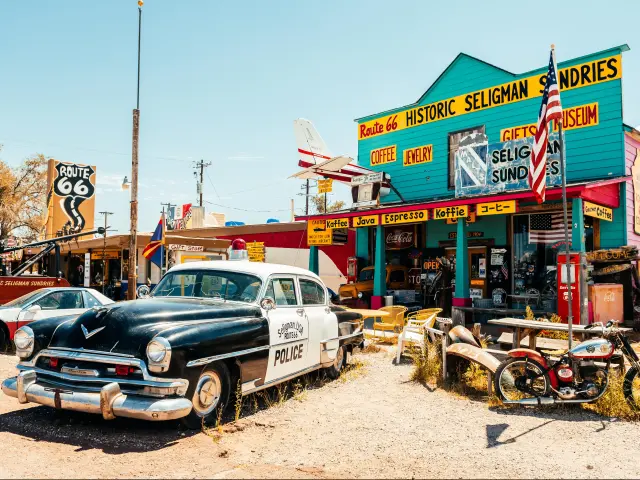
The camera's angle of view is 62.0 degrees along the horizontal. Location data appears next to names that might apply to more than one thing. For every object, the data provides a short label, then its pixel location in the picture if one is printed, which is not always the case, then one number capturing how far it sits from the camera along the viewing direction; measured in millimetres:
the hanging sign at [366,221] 16828
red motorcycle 6168
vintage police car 4930
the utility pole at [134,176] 14766
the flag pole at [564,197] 6648
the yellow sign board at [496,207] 13430
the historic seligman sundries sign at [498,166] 14219
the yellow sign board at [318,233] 19047
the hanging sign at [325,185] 21250
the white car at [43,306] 9688
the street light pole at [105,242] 26859
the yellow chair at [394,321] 11566
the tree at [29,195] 36812
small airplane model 19531
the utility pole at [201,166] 52594
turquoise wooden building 13961
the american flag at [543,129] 7246
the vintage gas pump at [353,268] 20375
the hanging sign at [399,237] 19375
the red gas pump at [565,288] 11328
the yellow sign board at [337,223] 18094
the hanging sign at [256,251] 26009
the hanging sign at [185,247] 15617
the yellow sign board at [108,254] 30000
